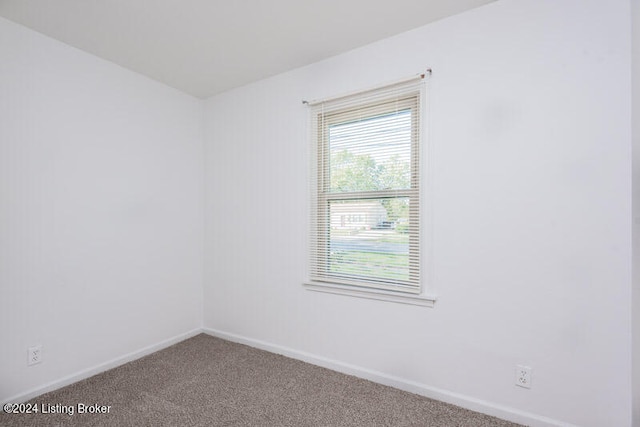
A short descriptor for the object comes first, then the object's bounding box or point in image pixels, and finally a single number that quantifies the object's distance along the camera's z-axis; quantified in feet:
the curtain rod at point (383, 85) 7.09
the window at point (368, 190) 7.44
